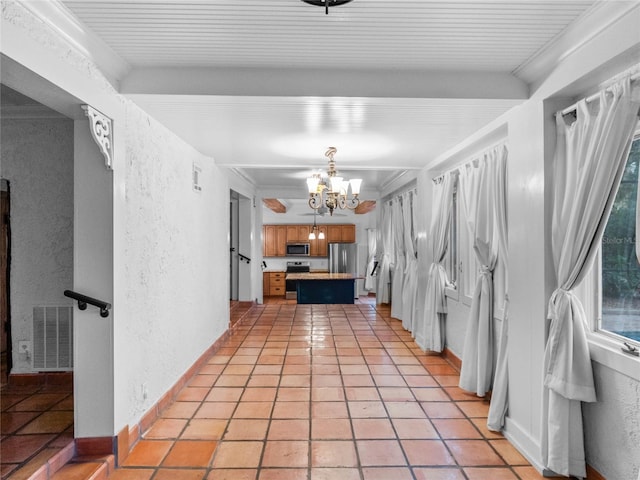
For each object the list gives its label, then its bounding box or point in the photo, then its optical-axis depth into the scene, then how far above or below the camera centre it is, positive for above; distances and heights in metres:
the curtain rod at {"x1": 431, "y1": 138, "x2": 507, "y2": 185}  3.07 +0.78
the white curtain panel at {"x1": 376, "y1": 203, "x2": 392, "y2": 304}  7.54 -0.29
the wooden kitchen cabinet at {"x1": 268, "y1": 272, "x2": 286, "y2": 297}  11.10 -1.16
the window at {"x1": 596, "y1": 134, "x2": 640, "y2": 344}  1.99 -0.13
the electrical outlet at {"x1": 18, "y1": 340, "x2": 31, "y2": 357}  3.11 -0.81
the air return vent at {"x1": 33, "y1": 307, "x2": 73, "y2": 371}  3.11 -0.75
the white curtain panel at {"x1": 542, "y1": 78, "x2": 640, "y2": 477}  1.88 -0.02
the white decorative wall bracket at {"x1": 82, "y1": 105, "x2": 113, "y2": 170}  2.11 +0.63
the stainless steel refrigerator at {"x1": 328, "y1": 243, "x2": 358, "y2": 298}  11.23 -0.41
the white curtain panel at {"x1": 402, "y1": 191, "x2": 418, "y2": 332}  5.42 -0.37
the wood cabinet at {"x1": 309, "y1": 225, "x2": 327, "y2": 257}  11.49 -0.12
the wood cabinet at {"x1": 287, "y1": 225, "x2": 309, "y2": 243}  11.51 +0.26
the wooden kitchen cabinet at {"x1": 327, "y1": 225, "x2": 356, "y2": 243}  11.51 +0.26
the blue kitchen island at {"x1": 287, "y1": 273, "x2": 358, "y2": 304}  8.17 -1.00
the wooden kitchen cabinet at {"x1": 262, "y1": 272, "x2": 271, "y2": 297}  11.08 -1.16
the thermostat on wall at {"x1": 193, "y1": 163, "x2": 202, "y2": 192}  3.88 +0.66
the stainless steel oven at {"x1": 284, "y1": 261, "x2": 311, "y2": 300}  10.67 -0.76
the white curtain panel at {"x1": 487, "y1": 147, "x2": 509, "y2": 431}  2.74 -0.76
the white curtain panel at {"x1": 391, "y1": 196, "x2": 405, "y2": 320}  6.27 -0.34
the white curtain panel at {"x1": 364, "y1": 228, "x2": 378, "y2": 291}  10.45 -0.48
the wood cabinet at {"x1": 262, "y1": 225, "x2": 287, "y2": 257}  11.52 +0.03
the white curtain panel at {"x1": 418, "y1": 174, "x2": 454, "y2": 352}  4.23 -0.40
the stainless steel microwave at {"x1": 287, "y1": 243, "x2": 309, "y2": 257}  11.37 -0.17
